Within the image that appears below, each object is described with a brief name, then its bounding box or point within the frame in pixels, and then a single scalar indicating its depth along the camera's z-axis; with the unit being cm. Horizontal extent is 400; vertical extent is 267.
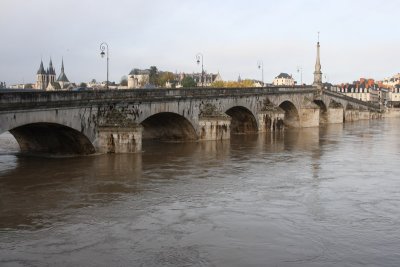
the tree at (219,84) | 11931
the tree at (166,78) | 13025
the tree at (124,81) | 14496
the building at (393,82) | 18068
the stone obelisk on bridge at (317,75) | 6994
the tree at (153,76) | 13238
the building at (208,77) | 14410
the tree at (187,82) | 11674
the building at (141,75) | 13062
